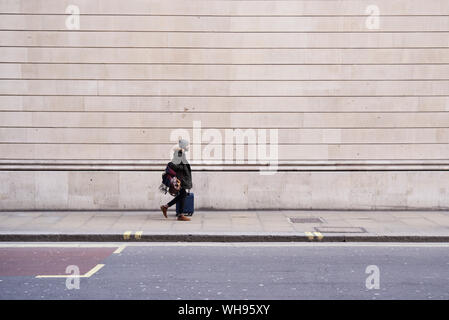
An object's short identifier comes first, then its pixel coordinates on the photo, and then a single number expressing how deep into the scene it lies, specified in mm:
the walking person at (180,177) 10539
